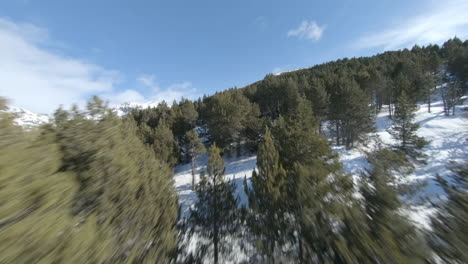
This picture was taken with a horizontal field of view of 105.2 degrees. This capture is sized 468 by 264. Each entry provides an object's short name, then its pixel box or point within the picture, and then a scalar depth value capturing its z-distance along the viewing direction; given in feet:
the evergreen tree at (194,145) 86.33
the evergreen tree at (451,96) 112.98
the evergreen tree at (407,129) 68.44
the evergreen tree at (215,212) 37.63
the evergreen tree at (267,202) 32.65
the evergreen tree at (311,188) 20.90
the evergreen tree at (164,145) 80.21
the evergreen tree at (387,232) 12.68
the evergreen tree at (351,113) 89.04
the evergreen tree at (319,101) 101.45
